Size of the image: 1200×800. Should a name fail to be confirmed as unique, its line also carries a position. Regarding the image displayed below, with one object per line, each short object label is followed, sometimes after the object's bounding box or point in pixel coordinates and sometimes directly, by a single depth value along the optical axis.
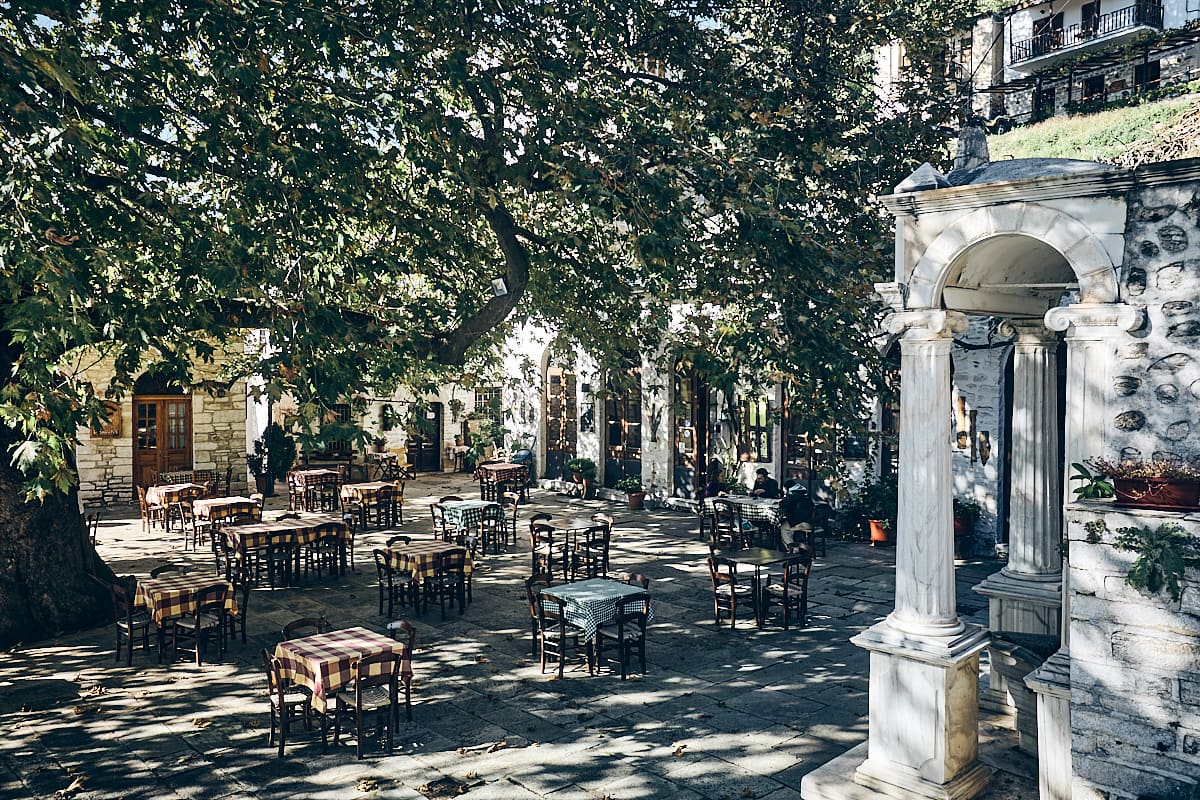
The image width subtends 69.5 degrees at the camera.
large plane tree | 8.12
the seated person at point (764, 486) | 17.38
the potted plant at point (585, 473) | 24.02
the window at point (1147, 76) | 33.88
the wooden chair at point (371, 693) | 7.50
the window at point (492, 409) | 13.71
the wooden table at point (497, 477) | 21.08
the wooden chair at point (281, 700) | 7.46
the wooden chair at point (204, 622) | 9.91
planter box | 5.01
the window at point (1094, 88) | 36.62
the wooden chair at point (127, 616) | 9.88
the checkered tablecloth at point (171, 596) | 9.84
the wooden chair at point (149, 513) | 18.75
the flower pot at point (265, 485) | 23.66
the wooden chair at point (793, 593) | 11.19
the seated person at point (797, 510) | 15.79
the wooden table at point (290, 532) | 13.05
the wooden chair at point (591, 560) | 13.47
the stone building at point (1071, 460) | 5.09
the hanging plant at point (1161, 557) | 4.86
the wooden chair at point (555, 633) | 9.55
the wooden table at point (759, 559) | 11.31
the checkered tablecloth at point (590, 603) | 9.46
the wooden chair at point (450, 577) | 11.85
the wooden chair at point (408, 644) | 8.10
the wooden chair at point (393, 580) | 11.79
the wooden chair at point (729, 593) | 11.26
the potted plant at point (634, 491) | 22.20
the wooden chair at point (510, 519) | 17.16
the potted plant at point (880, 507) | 17.19
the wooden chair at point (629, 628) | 9.52
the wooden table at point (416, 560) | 11.70
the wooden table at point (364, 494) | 18.34
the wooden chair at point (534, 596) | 10.02
